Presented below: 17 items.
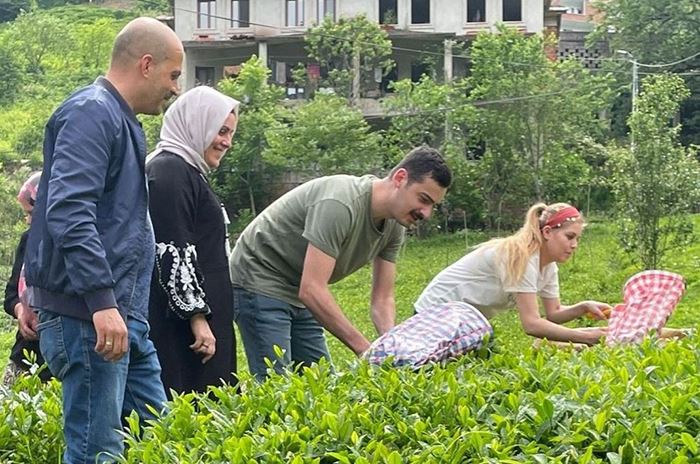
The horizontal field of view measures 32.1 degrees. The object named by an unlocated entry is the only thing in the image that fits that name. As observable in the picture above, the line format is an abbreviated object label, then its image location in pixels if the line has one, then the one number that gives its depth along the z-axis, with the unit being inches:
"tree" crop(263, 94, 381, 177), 1113.8
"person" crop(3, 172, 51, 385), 227.0
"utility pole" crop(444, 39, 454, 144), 1349.7
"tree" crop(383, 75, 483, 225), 1080.3
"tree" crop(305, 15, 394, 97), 1238.3
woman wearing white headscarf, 166.1
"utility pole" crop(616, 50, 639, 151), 1264.8
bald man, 131.0
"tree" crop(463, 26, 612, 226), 972.6
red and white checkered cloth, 205.9
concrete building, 1391.5
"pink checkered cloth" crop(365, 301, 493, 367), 153.0
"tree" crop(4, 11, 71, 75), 2069.4
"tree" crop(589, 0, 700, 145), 1467.8
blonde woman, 210.2
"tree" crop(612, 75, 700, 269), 517.3
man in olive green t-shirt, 179.3
